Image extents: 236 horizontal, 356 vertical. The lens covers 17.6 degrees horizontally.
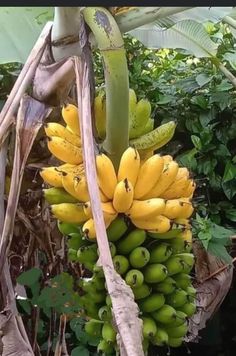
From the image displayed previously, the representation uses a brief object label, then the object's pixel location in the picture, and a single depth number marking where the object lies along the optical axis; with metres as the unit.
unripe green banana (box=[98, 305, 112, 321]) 1.83
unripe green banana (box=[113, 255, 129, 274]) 1.81
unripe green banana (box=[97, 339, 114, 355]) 1.87
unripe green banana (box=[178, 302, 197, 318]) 1.93
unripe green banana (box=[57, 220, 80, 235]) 1.87
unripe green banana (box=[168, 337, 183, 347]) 1.98
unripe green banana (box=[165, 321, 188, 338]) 1.94
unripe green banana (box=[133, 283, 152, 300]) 1.84
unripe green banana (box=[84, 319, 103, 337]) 1.96
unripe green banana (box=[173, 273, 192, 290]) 1.93
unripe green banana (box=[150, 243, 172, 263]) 1.85
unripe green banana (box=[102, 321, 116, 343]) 1.84
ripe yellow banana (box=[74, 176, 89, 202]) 1.71
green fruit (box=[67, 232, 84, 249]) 1.86
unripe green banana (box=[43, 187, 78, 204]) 1.84
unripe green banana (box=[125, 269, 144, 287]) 1.81
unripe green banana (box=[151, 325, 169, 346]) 1.88
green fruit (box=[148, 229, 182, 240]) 1.83
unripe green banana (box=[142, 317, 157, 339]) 1.84
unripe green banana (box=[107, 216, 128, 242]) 1.79
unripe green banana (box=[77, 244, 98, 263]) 1.82
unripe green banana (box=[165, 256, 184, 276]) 1.87
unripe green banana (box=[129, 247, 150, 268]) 1.81
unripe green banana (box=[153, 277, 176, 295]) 1.86
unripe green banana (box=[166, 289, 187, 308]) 1.90
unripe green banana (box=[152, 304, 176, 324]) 1.87
